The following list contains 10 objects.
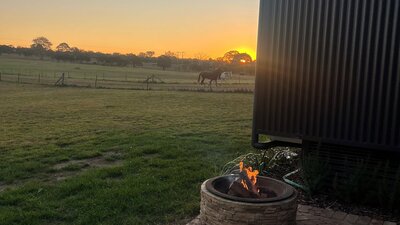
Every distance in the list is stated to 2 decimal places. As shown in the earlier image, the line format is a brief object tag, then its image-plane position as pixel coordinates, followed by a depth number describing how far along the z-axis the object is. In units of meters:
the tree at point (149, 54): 101.15
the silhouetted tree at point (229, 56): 69.88
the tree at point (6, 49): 104.34
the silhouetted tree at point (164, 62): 86.25
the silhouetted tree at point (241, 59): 61.25
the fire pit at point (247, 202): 3.94
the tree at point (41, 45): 115.99
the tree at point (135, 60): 93.81
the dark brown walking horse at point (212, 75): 36.88
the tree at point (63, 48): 111.89
